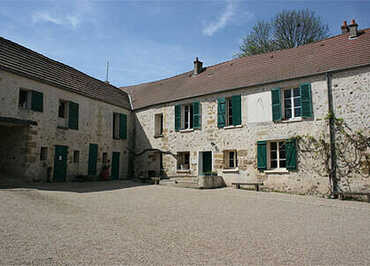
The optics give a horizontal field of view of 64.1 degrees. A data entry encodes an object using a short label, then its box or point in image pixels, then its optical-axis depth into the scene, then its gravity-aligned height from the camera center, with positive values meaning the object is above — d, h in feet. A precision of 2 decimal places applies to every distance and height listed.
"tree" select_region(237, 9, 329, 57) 66.49 +30.04
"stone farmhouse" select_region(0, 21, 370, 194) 37.50 +7.00
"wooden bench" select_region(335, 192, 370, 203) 31.83 -3.36
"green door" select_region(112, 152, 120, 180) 55.72 -0.47
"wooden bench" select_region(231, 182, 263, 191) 40.50 -2.85
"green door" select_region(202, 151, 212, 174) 48.11 +0.16
